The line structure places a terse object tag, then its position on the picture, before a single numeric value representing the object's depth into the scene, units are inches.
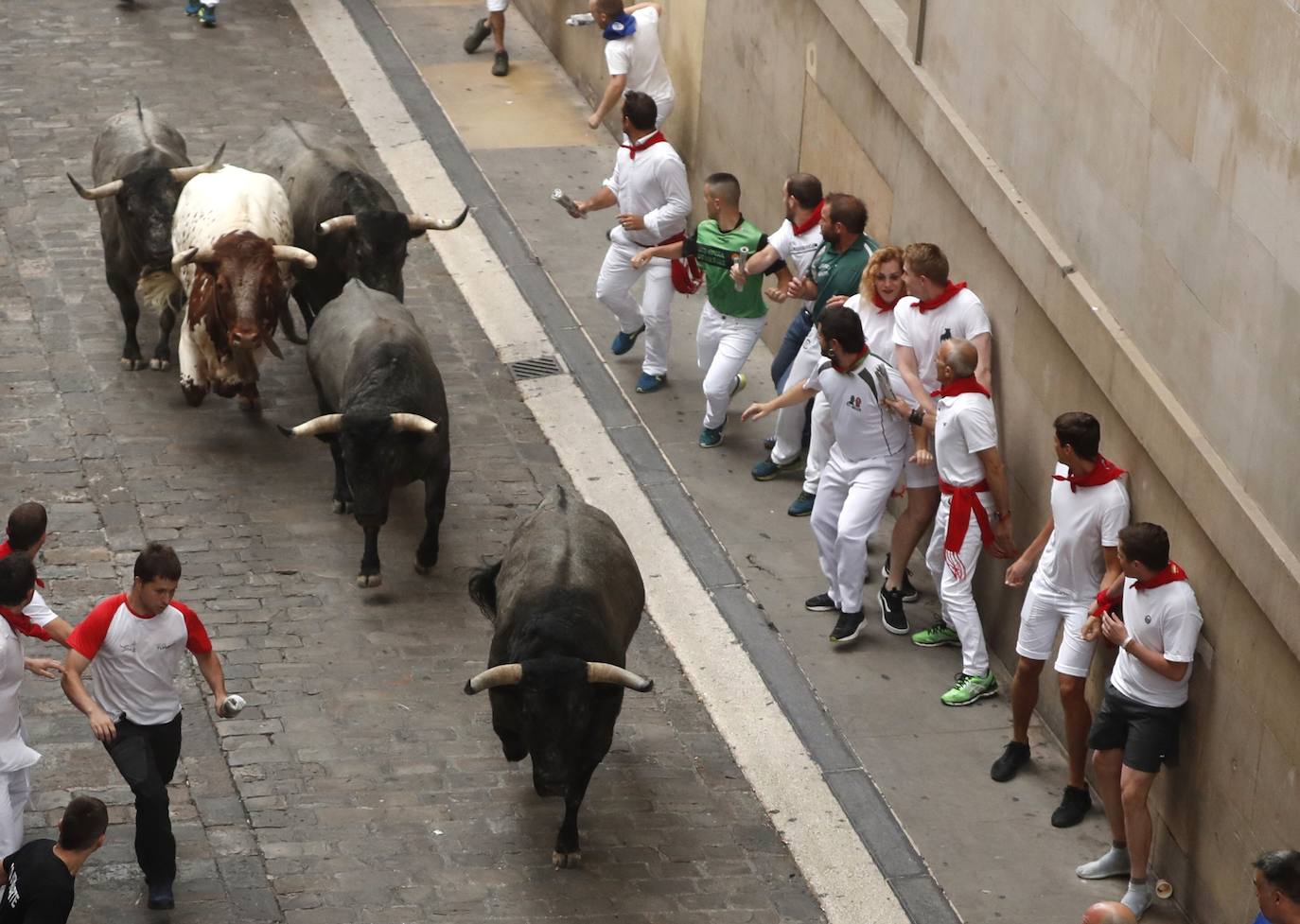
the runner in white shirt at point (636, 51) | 688.4
